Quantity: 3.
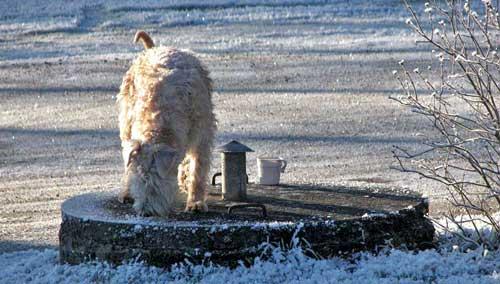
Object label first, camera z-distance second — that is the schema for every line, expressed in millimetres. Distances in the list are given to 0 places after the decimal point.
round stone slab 14523
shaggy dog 15023
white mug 18281
